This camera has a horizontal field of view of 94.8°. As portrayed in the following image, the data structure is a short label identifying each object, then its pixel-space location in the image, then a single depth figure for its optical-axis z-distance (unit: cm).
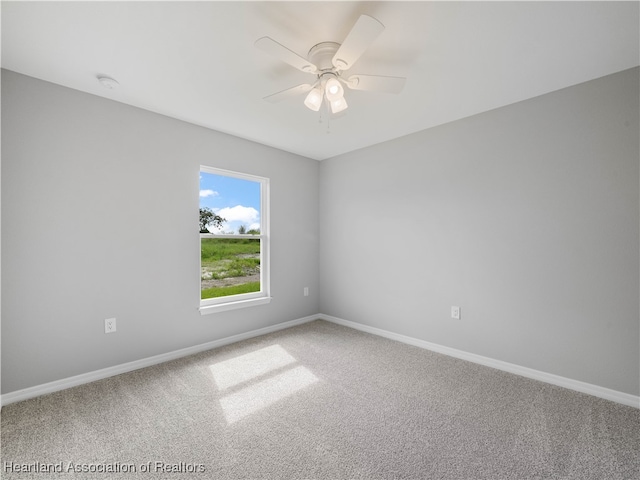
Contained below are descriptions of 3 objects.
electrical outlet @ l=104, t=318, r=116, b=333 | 250
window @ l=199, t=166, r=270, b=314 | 324
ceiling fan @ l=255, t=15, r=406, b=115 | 146
